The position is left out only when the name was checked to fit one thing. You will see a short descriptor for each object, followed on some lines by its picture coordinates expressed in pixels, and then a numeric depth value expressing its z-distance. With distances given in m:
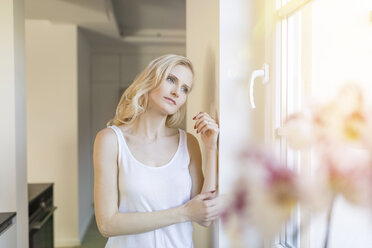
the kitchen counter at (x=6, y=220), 1.13
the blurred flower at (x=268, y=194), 0.38
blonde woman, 0.89
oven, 1.82
